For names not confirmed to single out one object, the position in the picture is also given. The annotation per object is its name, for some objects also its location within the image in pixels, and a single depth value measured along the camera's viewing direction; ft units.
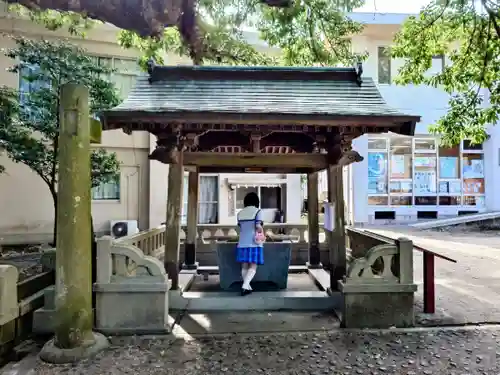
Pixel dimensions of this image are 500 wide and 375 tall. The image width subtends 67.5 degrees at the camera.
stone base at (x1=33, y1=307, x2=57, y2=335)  17.07
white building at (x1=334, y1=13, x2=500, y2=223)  62.54
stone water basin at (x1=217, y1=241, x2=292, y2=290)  22.22
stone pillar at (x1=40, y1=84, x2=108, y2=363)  14.40
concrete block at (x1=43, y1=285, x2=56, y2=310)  17.57
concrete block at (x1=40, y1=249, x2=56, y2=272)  21.01
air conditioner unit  44.57
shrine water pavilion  16.99
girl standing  20.85
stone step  19.89
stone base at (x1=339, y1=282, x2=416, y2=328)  17.24
